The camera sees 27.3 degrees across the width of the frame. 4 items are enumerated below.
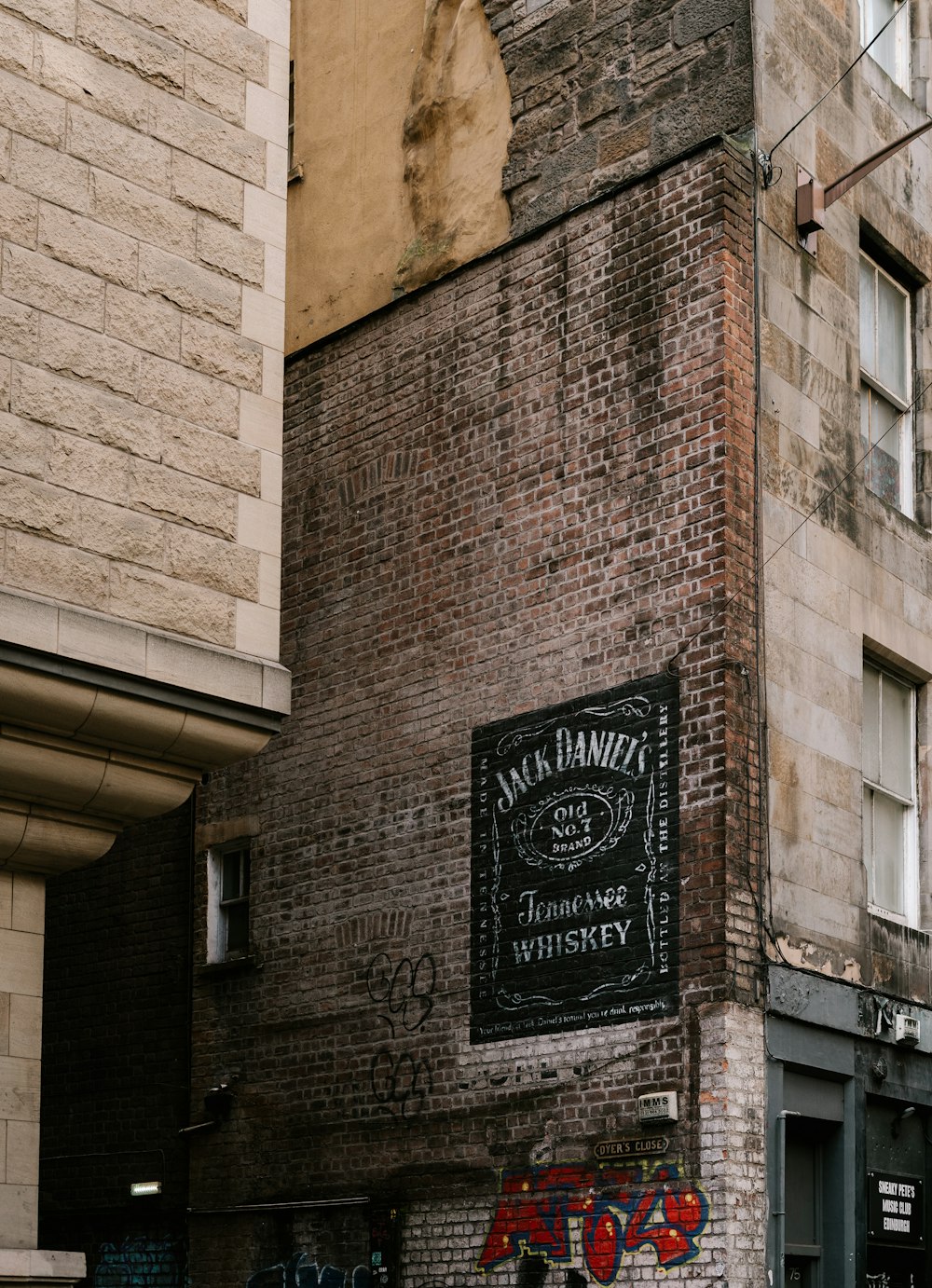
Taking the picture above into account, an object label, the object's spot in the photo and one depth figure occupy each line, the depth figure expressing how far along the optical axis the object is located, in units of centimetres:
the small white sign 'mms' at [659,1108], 1278
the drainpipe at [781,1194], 1277
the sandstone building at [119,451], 995
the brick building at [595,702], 1342
